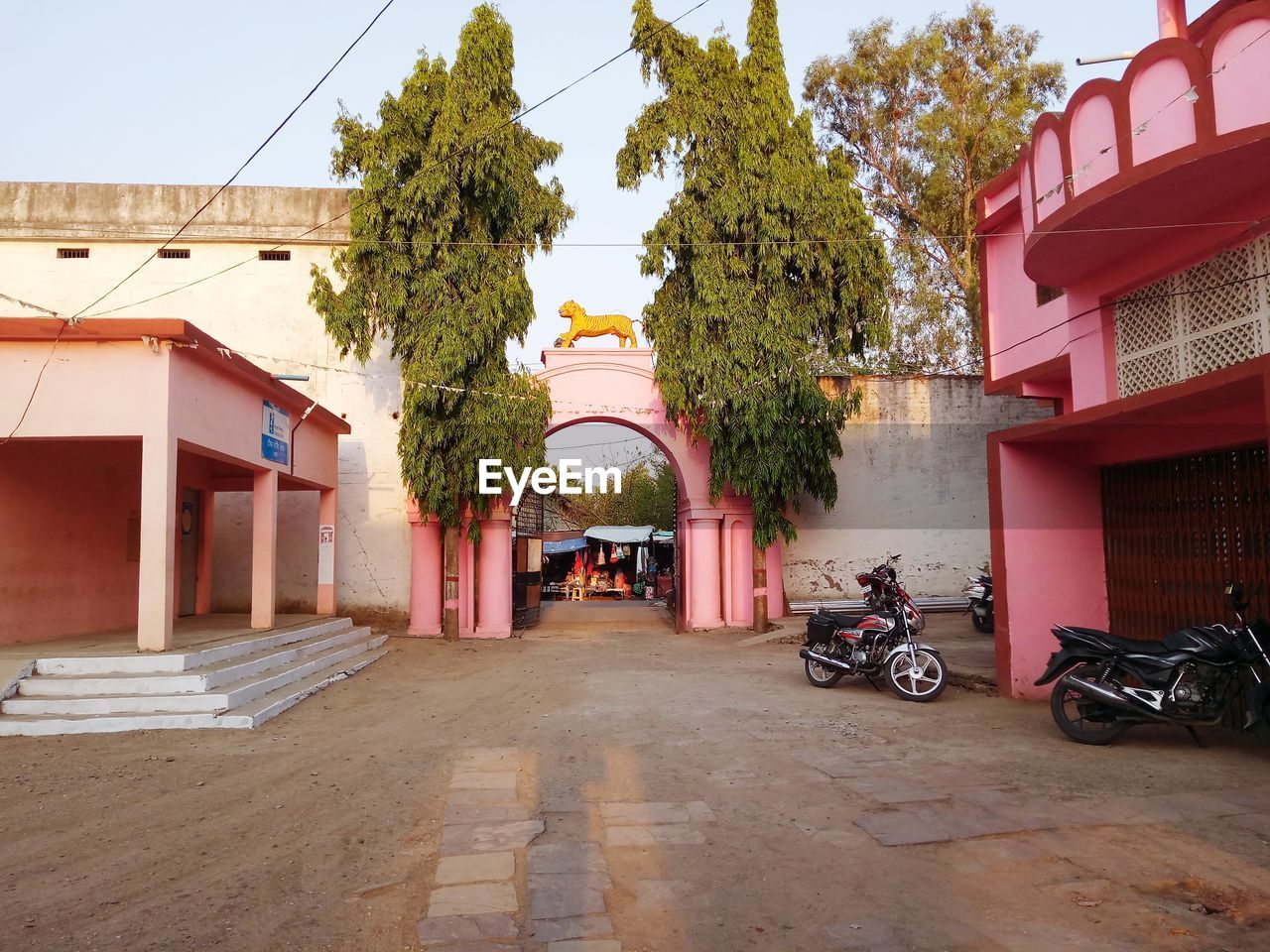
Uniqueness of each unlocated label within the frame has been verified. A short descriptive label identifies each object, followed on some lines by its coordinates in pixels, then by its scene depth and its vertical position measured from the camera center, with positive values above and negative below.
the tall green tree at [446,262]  13.10 +4.25
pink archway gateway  15.20 +0.84
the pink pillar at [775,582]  15.48 -0.84
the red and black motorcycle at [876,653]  8.79 -1.26
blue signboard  10.96 +1.37
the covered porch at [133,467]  8.23 +0.95
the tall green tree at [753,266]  13.73 +4.28
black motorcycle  6.24 -1.10
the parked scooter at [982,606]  13.34 -1.14
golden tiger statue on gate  15.47 +3.71
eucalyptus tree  20.89 +9.60
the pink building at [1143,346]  6.11 +1.63
